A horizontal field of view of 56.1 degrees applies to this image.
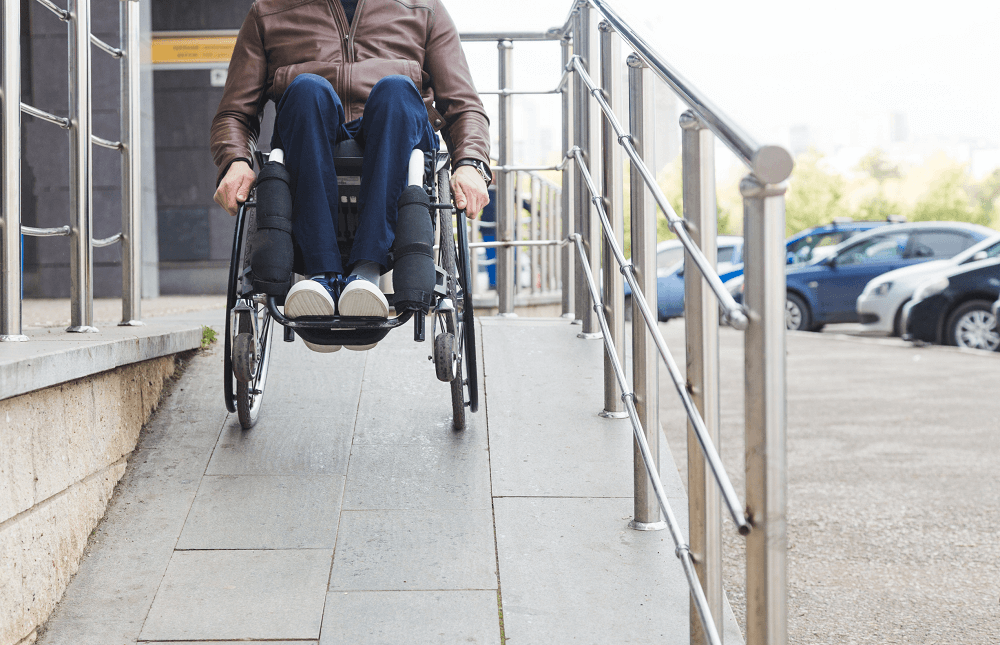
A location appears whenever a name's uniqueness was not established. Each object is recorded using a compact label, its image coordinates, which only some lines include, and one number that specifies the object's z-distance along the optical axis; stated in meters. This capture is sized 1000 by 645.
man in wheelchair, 2.46
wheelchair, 2.42
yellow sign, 7.79
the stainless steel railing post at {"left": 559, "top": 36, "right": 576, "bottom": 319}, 4.15
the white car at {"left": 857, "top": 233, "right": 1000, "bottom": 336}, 12.45
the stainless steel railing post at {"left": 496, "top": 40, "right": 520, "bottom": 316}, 4.56
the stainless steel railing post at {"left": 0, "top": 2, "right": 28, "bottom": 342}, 2.46
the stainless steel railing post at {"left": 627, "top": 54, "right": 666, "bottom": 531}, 2.23
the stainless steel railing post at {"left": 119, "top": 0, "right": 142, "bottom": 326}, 3.27
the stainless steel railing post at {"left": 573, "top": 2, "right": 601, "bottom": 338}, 3.42
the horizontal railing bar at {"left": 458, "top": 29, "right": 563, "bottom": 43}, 4.51
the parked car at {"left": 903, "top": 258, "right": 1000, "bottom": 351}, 10.38
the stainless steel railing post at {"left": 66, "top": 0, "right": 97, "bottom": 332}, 2.93
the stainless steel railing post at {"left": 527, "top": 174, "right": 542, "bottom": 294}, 6.80
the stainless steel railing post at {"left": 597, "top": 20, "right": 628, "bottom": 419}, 2.82
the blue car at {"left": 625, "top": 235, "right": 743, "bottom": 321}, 15.86
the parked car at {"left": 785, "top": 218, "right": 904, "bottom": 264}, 14.68
